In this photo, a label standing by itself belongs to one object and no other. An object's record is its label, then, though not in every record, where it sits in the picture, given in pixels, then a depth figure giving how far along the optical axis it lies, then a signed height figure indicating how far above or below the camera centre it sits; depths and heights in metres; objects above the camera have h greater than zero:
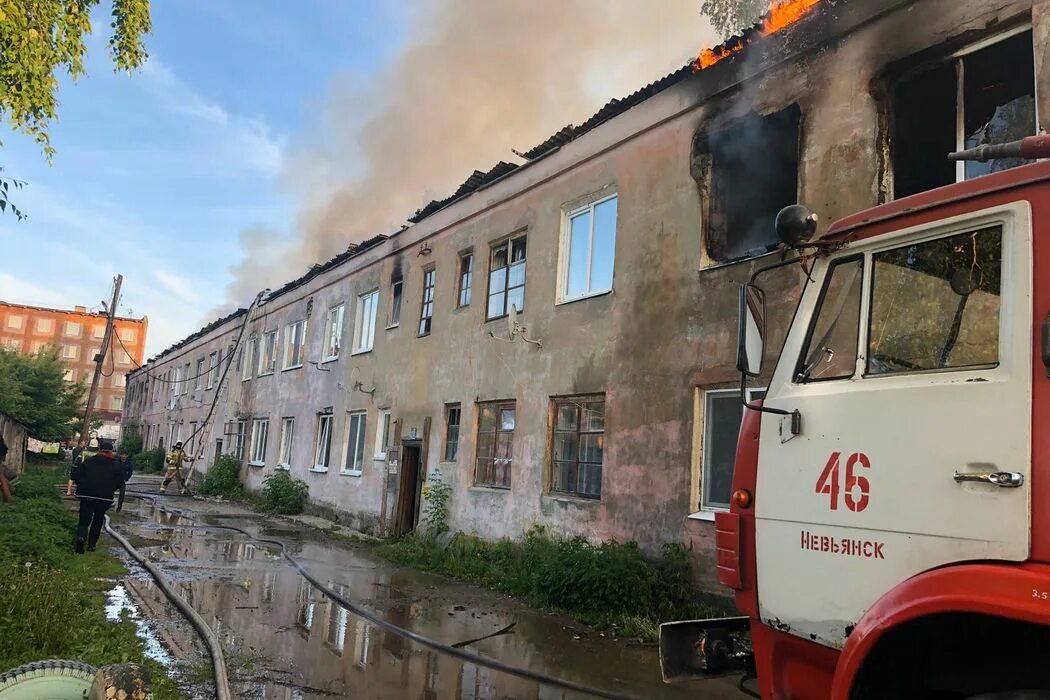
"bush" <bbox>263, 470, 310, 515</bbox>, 19.20 -1.64
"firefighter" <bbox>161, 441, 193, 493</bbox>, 24.83 -1.51
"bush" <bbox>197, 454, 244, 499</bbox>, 24.14 -1.70
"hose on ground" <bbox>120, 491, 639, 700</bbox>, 5.82 -1.89
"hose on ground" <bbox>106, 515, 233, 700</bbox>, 5.27 -1.85
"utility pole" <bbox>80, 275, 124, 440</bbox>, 30.28 +2.69
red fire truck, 2.41 +0.07
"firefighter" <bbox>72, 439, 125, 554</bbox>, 10.54 -1.00
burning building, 7.18 +2.79
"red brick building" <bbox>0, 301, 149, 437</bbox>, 90.56 +10.05
